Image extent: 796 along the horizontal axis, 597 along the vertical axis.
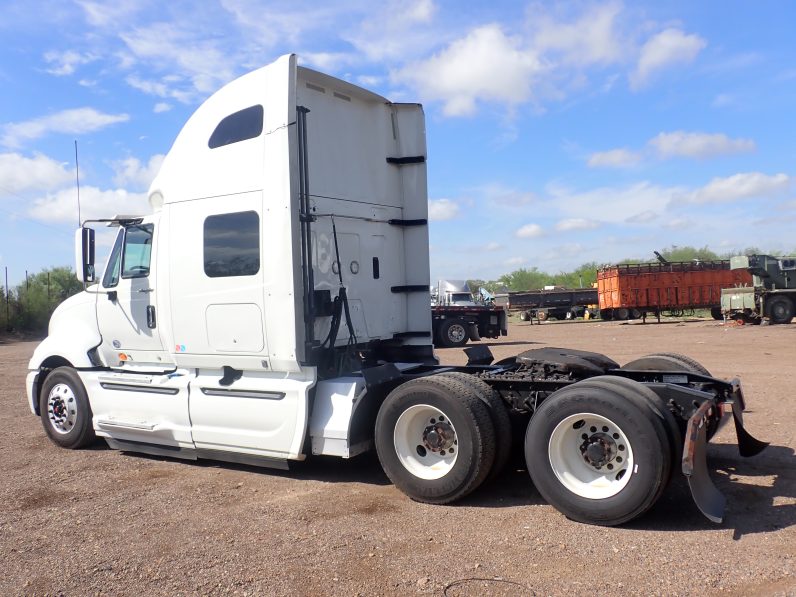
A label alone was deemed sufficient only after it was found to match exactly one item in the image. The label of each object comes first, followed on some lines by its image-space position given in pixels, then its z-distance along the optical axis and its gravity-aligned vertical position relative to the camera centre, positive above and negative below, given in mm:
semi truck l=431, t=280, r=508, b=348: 22016 -525
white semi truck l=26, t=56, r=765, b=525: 5031 -376
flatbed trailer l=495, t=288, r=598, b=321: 43062 +79
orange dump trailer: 35719 +743
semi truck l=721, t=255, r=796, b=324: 27625 +253
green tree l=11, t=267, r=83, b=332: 39750 +1396
